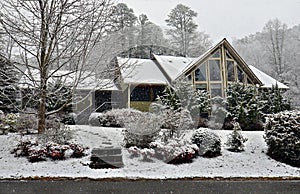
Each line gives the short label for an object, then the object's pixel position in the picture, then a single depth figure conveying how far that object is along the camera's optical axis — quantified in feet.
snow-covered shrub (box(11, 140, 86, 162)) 23.31
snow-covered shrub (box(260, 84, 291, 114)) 43.83
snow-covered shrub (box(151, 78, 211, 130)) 40.79
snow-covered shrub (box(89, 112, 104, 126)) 42.50
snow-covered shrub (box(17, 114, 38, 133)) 31.40
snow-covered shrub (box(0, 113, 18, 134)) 31.55
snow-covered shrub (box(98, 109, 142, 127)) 40.50
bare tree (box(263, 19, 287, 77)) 94.02
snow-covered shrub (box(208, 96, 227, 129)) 40.50
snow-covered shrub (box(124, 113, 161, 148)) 25.85
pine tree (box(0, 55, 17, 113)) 25.95
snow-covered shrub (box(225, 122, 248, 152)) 26.81
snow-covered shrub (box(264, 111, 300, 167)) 24.06
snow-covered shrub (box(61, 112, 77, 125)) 41.78
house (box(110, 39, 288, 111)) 53.59
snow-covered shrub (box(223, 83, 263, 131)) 39.60
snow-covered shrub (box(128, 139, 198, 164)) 23.98
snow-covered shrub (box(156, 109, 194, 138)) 27.65
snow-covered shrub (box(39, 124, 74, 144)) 25.79
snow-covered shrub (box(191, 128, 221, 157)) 25.38
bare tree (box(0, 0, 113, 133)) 24.67
